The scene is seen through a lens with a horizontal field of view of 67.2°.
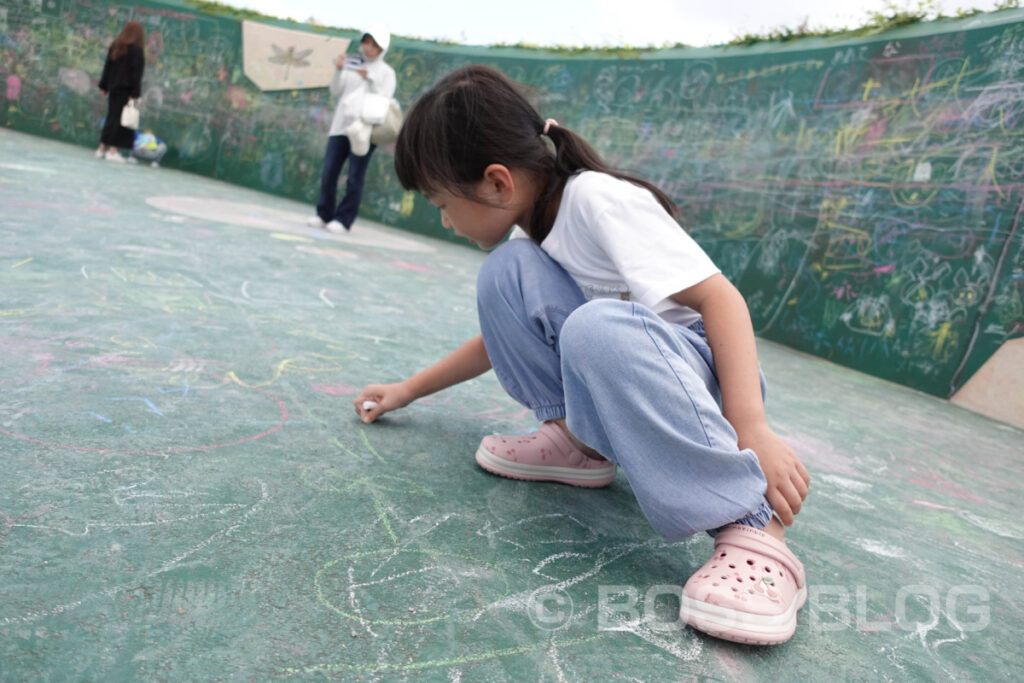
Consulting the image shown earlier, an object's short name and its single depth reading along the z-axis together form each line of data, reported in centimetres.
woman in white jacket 480
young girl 106
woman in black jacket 677
